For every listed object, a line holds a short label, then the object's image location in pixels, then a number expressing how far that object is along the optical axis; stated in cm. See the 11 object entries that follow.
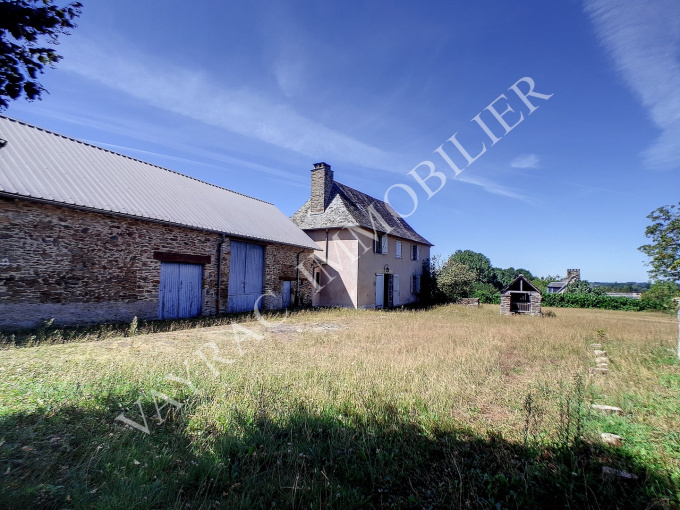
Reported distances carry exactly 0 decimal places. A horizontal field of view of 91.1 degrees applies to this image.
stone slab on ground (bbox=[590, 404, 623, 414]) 421
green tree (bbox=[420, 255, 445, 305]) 2664
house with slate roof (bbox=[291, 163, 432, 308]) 1912
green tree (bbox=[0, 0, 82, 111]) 276
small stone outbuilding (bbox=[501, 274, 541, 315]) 1955
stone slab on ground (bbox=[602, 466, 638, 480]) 285
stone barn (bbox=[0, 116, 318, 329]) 870
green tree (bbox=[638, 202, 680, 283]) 1842
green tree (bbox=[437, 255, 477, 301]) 2614
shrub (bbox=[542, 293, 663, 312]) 2864
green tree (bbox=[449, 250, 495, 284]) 5617
